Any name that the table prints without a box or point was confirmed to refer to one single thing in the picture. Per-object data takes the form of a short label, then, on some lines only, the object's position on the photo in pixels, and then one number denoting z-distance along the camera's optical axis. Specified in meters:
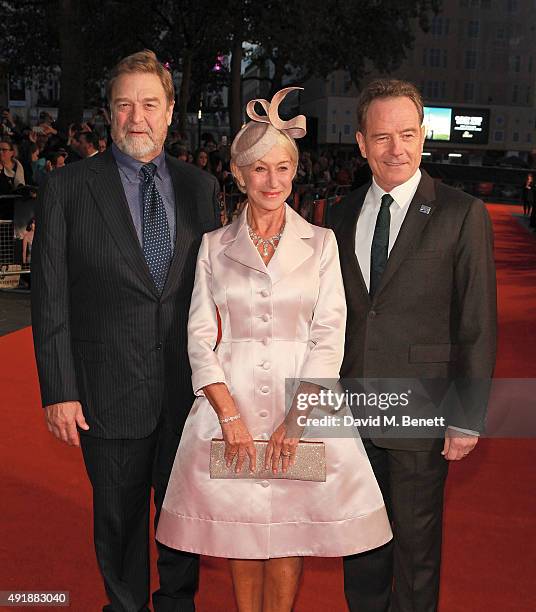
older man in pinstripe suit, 2.90
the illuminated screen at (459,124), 60.12
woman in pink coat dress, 2.63
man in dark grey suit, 2.72
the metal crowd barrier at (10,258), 10.24
